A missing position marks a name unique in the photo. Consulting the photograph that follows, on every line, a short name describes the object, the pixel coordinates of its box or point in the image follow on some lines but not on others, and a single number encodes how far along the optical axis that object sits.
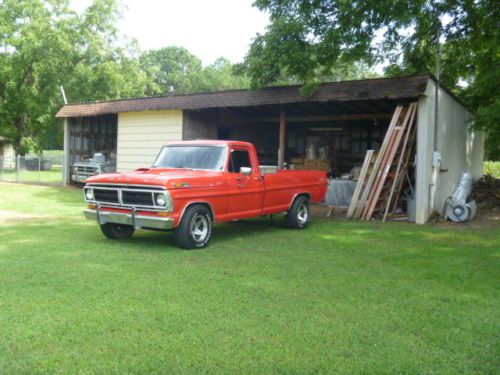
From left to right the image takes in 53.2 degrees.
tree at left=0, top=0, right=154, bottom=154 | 34.16
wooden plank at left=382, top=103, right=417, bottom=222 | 12.20
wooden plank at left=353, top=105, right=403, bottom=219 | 12.27
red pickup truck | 7.82
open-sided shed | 12.29
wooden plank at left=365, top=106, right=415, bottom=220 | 12.14
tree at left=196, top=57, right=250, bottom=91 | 63.37
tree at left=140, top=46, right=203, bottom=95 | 70.29
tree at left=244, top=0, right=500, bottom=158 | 13.09
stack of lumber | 12.21
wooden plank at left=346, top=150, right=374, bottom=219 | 12.41
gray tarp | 14.79
